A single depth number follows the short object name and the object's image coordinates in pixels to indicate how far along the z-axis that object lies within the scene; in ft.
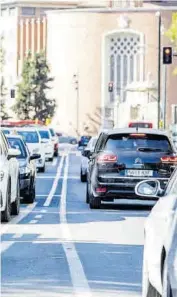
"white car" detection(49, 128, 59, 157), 229.66
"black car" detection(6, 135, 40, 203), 86.12
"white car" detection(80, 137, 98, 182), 129.13
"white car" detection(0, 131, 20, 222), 67.56
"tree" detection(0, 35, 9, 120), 456.86
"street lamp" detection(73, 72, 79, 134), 506.89
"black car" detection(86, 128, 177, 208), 81.35
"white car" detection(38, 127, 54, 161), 199.02
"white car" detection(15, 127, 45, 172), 158.30
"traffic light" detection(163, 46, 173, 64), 166.38
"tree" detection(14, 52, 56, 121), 453.78
